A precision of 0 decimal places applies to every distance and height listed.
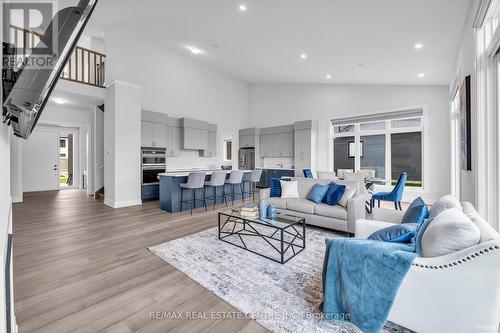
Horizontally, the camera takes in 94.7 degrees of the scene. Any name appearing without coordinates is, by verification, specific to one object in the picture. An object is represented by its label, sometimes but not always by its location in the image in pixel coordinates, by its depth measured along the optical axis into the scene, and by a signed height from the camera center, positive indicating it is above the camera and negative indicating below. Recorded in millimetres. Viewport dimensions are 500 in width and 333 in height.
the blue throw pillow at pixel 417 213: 1931 -419
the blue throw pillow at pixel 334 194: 3535 -437
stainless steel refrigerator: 8805 +293
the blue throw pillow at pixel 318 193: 3705 -436
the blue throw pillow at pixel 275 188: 4327 -415
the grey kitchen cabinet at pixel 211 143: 7758 +814
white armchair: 1205 -716
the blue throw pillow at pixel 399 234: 1633 -489
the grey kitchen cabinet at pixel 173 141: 6793 +779
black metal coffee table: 2709 -1004
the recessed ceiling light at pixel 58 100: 5946 +1785
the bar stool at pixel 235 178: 5707 -285
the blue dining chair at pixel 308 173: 6227 -204
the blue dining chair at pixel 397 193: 4500 -543
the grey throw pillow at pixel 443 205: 1839 -327
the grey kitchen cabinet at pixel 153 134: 6055 +892
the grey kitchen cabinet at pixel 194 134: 7004 +1034
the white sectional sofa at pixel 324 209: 3236 -652
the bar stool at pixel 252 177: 6441 -296
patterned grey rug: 1654 -1075
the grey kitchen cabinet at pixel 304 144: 7406 +721
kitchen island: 4844 -561
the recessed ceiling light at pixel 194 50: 6590 +3416
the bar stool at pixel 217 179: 5164 -283
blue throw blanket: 1405 -731
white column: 5285 +538
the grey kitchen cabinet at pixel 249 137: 8695 +1116
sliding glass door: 6188 +576
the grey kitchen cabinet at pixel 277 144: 8070 +790
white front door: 7434 +196
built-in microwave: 6016 +291
